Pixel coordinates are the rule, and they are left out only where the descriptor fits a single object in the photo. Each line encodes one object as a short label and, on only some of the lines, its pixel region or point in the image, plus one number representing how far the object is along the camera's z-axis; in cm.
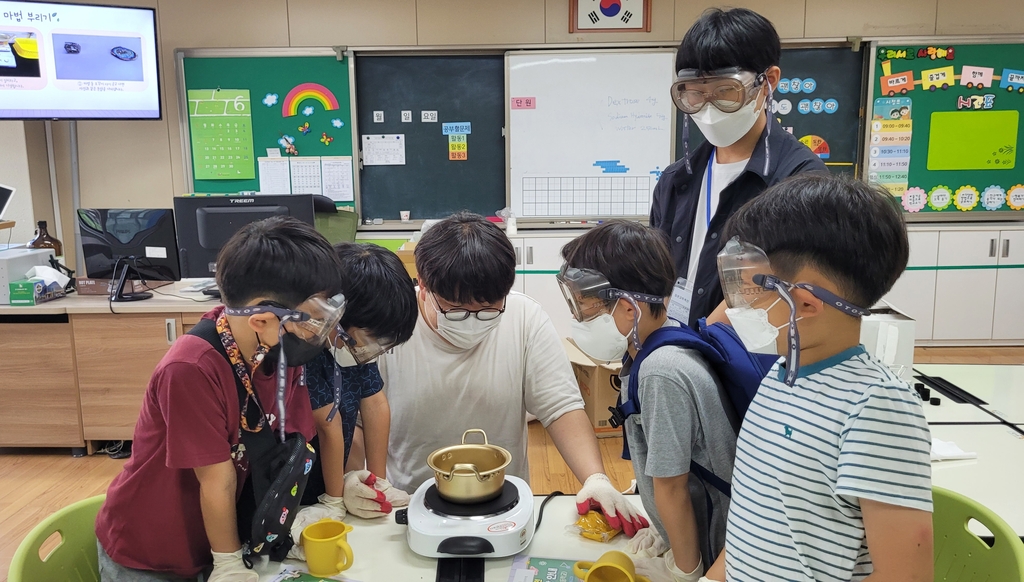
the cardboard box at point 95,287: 339
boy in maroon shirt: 108
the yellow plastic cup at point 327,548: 112
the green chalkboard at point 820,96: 451
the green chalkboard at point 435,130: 452
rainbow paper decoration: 450
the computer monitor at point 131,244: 318
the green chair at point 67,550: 111
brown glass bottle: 363
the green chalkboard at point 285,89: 448
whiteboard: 444
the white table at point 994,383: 198
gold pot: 118
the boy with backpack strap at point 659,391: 108
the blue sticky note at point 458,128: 457
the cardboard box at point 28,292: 318
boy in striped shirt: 79
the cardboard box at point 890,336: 187
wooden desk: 319
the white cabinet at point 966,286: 453
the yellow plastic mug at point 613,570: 101
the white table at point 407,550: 115
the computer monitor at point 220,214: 304
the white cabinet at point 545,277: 444
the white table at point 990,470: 145
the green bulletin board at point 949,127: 446
